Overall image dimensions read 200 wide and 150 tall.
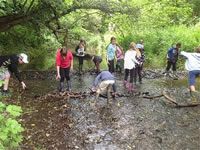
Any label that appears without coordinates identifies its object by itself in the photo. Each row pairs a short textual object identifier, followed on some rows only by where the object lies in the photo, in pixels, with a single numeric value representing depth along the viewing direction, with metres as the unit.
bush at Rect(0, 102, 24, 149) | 2.27
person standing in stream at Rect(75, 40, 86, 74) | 10.23
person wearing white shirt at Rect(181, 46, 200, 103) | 6.05
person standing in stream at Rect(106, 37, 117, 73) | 9.68
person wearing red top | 6.73
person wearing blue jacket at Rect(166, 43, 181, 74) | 10.05
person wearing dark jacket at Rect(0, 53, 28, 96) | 5.84
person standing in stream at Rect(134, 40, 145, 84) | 9.09
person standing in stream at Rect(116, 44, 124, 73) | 10.94
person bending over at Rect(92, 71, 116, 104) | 5.92
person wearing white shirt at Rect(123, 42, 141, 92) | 7.07
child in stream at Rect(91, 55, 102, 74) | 10.75
